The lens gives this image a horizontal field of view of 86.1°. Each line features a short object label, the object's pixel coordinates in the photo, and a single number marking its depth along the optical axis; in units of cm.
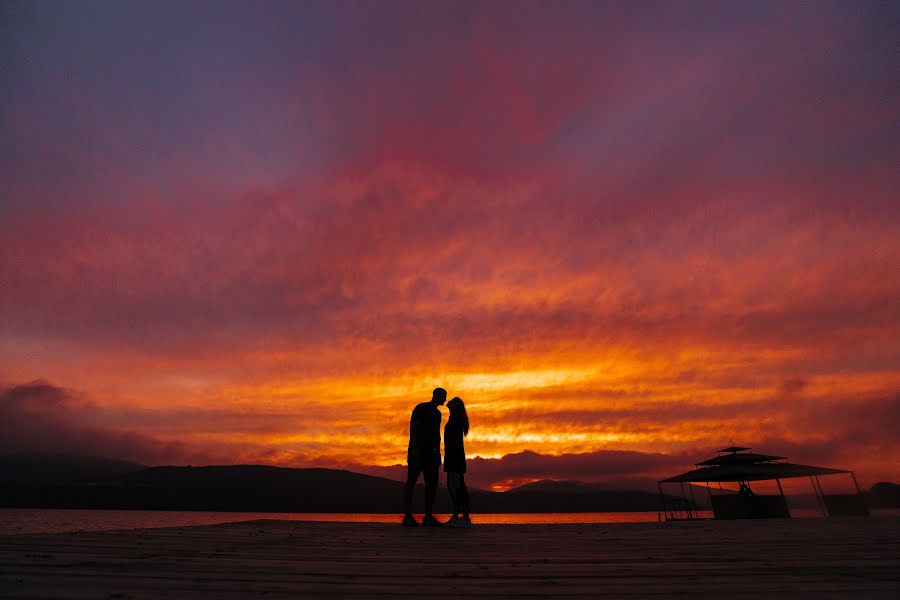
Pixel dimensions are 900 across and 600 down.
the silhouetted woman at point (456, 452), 952
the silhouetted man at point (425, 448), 910
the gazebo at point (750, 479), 1958
